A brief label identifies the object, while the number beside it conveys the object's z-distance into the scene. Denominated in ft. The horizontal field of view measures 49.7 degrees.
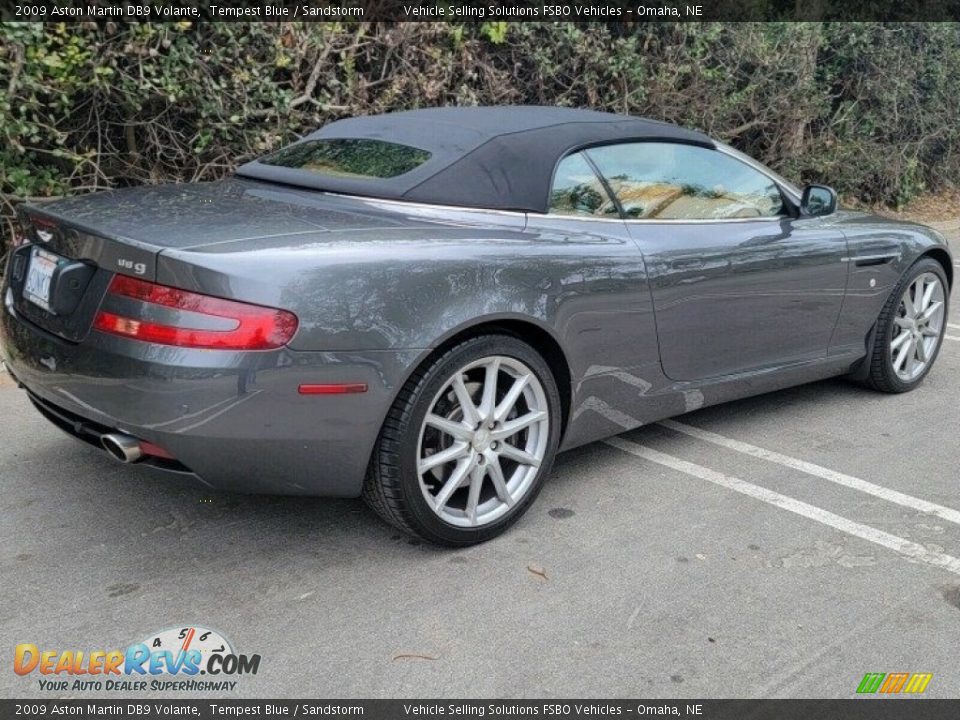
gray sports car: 9.68
